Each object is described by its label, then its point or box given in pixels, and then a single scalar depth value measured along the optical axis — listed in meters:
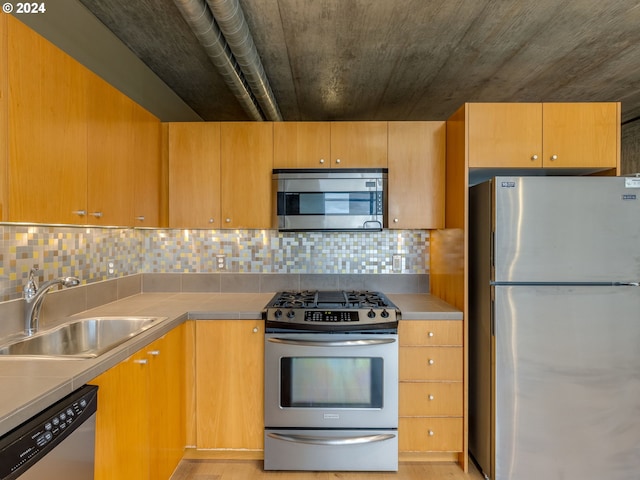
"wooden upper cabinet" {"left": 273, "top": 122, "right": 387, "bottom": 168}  2.45
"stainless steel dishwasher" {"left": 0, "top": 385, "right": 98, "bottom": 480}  0.90
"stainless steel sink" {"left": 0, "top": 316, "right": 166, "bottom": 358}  1.58
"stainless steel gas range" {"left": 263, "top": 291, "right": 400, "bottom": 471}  2.05
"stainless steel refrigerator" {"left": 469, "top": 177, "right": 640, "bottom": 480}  1.89
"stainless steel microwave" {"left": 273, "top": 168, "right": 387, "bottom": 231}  2.39
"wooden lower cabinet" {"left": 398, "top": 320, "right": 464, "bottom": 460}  2.12
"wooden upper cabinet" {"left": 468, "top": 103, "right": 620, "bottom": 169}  2.08
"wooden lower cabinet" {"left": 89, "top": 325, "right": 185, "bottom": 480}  1.35
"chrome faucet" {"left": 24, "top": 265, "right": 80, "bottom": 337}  1.63
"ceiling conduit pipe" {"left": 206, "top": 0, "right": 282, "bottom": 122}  1.73
